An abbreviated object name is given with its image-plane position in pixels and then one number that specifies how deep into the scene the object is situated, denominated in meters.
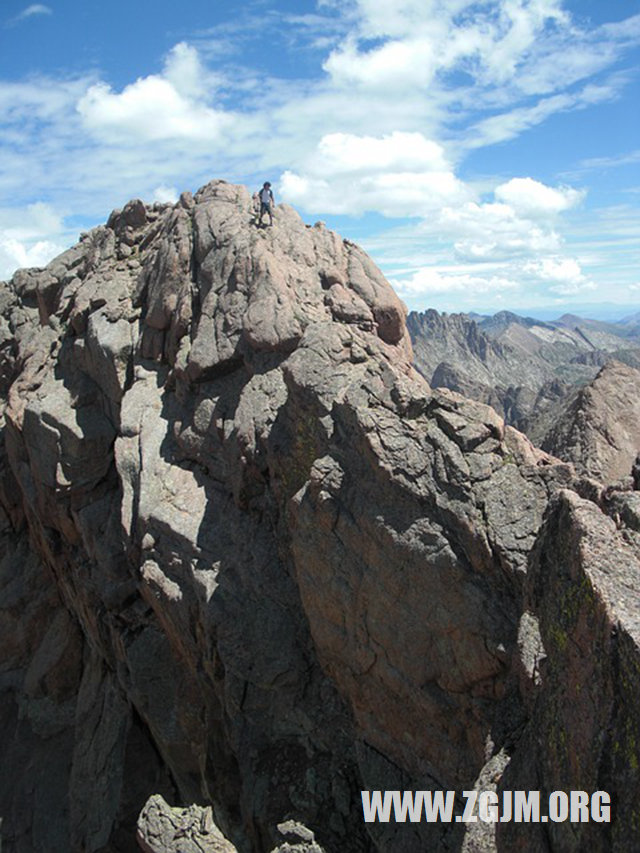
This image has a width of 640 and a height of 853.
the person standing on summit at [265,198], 30.02
